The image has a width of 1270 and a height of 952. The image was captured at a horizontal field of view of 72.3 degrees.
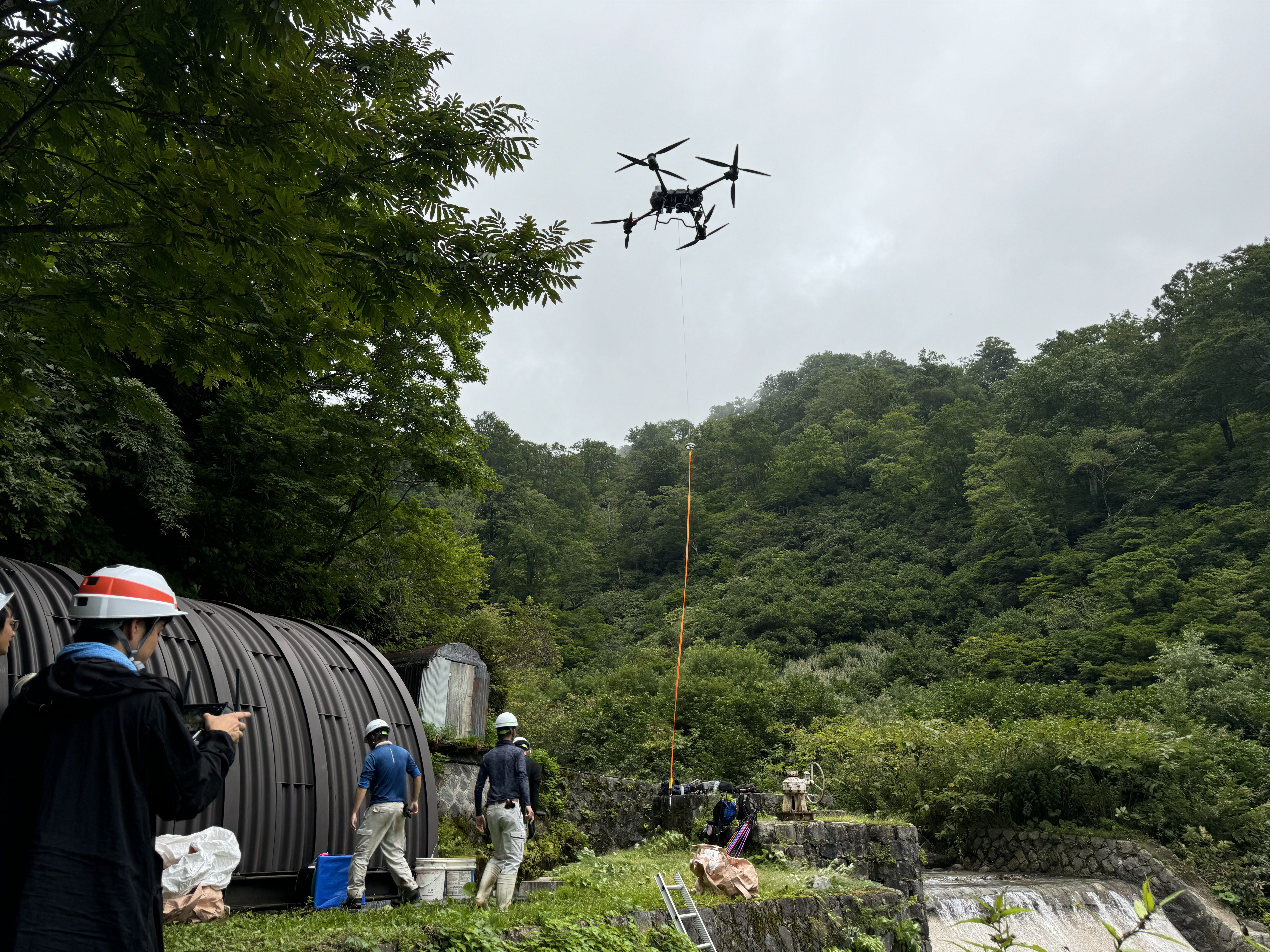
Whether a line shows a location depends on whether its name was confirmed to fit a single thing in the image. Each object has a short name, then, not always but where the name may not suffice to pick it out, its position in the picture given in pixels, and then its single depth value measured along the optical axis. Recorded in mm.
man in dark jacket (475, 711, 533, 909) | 7199
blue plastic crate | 7184
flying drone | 11562
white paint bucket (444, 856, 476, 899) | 8305
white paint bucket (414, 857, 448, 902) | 7992
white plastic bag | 5672
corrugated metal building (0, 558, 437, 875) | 7777
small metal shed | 16234
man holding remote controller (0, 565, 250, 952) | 2336
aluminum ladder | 7020
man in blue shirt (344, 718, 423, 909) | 7250
